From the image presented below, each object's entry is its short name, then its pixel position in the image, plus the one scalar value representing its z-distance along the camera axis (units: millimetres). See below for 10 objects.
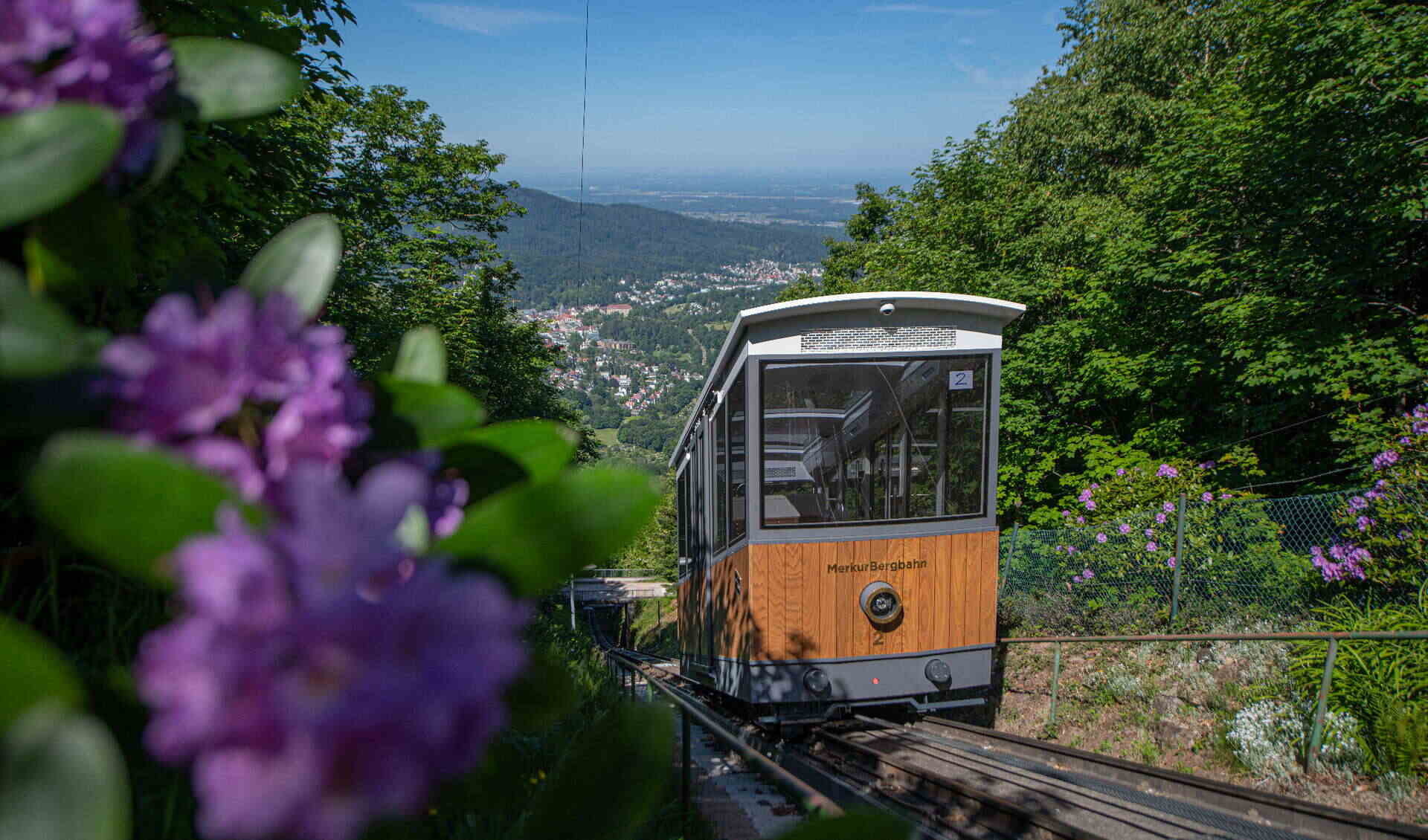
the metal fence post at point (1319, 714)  5617
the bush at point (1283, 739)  5668
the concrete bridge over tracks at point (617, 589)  38781
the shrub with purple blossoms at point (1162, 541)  8750
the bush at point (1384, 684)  5309
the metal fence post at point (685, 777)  2892
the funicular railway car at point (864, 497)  6555
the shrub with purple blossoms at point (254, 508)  382
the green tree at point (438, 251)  15703
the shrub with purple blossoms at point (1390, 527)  6852
